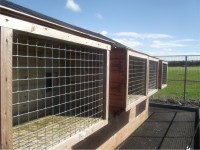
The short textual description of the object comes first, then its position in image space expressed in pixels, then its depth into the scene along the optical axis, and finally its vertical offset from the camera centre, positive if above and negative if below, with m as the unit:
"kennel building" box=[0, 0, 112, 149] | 1.68 -0.27
